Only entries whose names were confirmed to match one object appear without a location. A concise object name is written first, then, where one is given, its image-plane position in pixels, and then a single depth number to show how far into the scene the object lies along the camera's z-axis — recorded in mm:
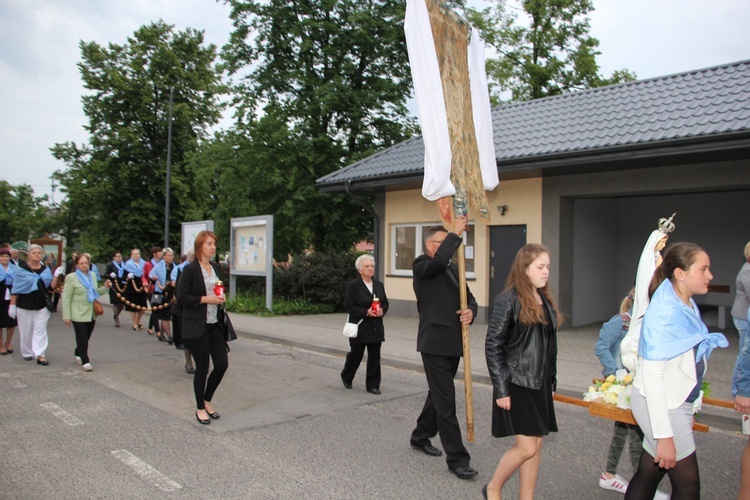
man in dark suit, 4352
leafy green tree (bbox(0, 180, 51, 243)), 45750
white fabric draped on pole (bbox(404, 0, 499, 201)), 4574
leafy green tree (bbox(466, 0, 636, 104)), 28359
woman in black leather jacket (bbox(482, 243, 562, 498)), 3379
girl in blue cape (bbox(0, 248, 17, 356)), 9172
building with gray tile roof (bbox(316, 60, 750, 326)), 10423
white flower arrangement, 3271
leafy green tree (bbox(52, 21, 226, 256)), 29922
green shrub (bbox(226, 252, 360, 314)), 16875
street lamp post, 22650
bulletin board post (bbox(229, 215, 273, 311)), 15945
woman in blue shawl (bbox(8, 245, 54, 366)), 8750
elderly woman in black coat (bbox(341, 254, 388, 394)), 6961
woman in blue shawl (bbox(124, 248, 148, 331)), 13023
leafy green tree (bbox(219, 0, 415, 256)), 19578
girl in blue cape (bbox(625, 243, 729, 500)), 2721
